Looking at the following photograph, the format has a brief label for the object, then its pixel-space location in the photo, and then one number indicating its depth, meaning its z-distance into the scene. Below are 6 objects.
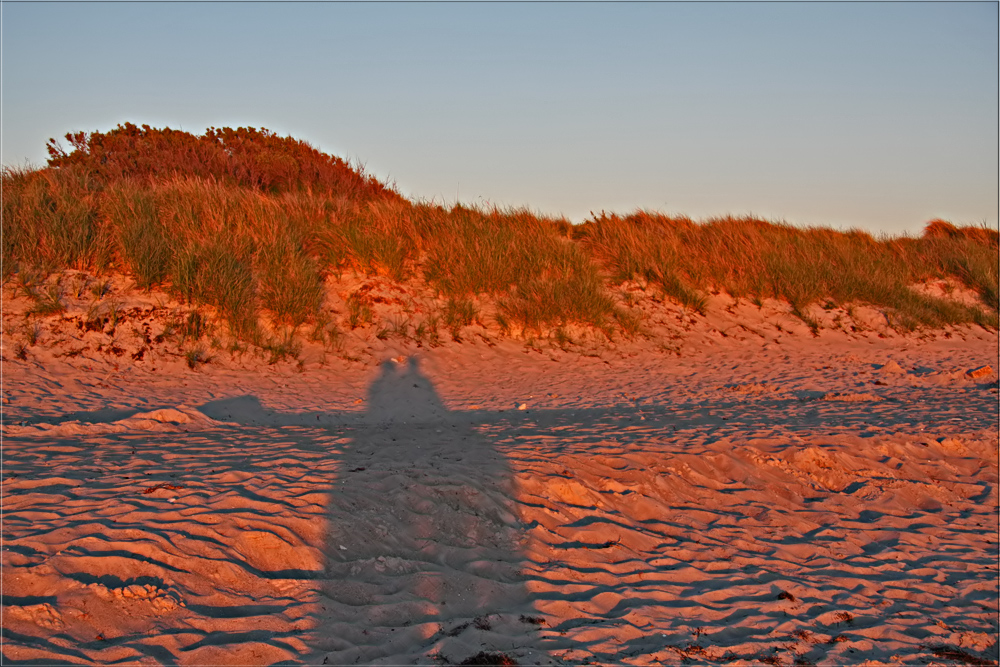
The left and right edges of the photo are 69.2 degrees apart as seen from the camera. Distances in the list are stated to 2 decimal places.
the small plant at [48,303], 8.06
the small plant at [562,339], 10.16
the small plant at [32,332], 7.74
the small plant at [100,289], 8.60
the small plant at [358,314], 9.48
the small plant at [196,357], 8.10
